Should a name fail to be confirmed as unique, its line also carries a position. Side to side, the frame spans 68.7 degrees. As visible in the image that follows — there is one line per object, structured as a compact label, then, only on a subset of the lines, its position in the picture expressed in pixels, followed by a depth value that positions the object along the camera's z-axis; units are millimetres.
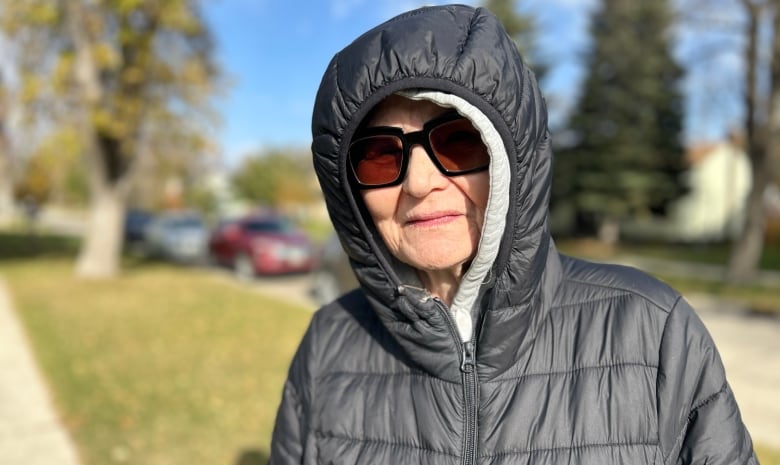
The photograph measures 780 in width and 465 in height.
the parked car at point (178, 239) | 19734
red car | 13961
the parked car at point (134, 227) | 26750
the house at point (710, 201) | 28728
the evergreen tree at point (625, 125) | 23969
